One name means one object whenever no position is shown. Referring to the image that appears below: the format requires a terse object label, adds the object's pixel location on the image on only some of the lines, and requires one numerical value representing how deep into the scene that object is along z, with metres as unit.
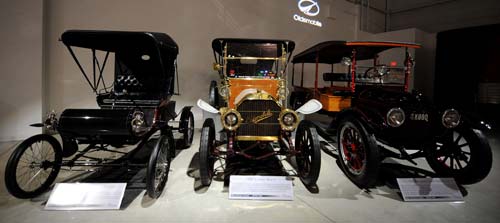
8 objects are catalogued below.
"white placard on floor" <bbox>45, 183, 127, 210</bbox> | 2.14
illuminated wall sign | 7.10
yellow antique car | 2.54
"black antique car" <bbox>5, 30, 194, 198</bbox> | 2.35
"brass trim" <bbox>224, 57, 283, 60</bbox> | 4.16
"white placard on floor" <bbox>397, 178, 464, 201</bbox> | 2.41
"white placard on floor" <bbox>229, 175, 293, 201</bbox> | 2.35
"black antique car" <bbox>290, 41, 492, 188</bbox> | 2.63
